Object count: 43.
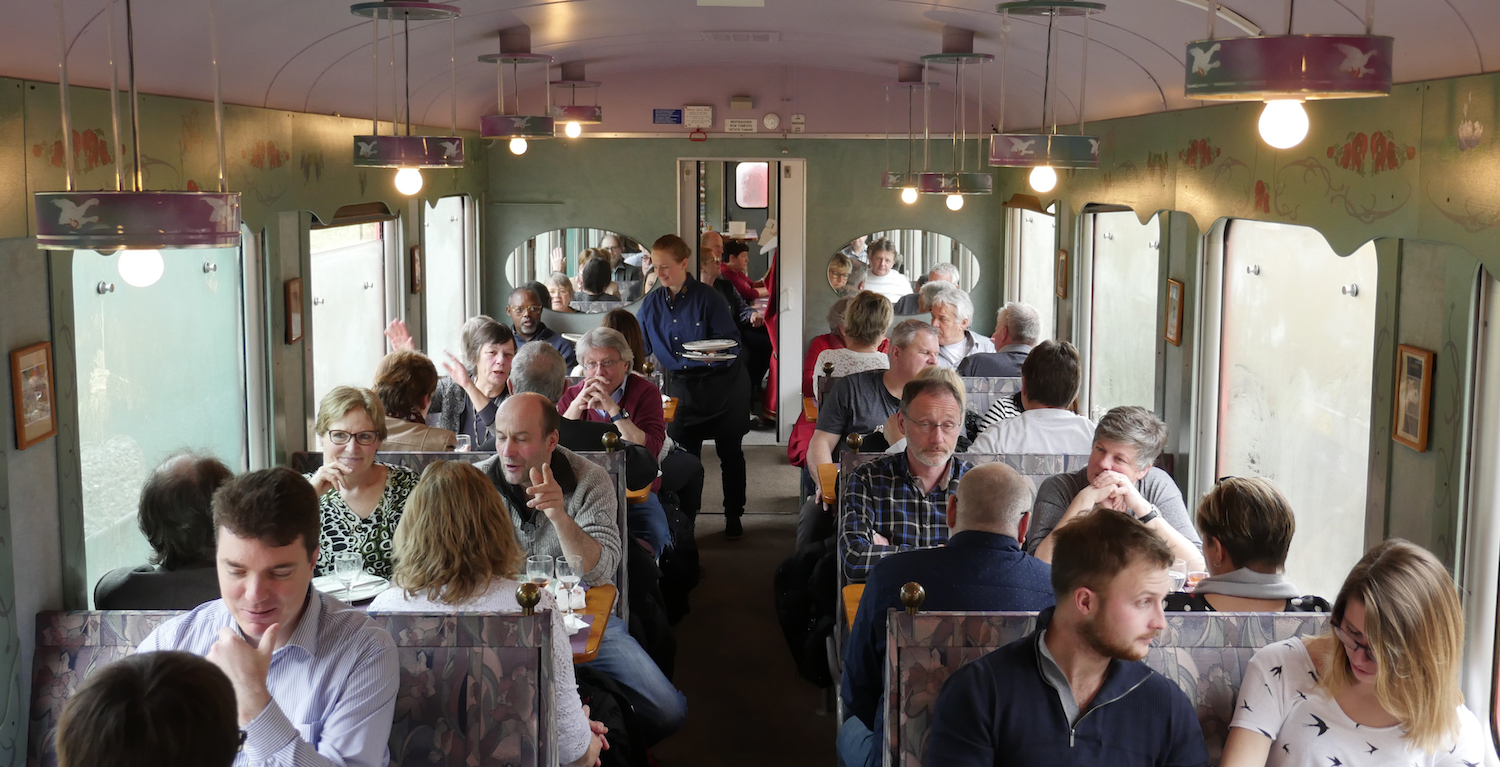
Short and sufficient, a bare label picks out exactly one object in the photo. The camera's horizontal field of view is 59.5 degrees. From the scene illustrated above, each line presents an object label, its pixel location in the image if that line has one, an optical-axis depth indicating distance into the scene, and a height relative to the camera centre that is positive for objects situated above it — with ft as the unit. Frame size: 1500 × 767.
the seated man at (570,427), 17.65 -1.89
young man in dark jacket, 8.64 -2.65
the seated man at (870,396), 19.06 -1.62
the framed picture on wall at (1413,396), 11.82 -1.00
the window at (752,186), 40.88 +3.14
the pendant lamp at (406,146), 14.90 +1.62
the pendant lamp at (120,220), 7.13 +0.36
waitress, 26.03 -1.62
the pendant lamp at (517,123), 19.16 +2.39
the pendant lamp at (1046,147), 14.80 +1.58
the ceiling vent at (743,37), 24.73 +4.75
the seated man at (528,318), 24.45 -0.59
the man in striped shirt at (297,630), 8.52 -2.28
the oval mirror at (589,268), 33.06 +0.48
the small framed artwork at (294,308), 18.76 -0.31
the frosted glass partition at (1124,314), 21.81 -0.49
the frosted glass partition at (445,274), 29.04 +0.29
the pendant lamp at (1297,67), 7.11 +1.20
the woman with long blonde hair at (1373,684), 8.25 -2.62
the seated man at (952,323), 25.46 -0.71
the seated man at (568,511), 13.35 -2.39
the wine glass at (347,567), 12.94 -2.78
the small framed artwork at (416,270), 26.30 +0.33
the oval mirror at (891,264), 33.09 +0.59
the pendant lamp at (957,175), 21.15 +1.90
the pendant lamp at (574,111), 22.47 +3.04
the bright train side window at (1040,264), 29.35 +0.53
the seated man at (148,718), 5.51 -1.83
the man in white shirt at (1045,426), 16.81 -1.79
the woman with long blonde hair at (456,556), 10.78 -2.23
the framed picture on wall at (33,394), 11.39 -0.96
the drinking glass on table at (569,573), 12.34 -2.74
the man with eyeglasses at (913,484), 14.46 -2.22
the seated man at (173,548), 11.71 -2.36
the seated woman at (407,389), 17.42 -1.37
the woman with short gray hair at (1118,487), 13.50 -2.10
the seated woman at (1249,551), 10.51 -2.14
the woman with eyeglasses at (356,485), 13.78 -2.12
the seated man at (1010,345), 23.09 -1.04
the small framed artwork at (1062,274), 27.02 +0.26
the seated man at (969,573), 10.99 -2.41
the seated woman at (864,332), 23.30 -0.80
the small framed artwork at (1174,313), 19.25 -0.39
